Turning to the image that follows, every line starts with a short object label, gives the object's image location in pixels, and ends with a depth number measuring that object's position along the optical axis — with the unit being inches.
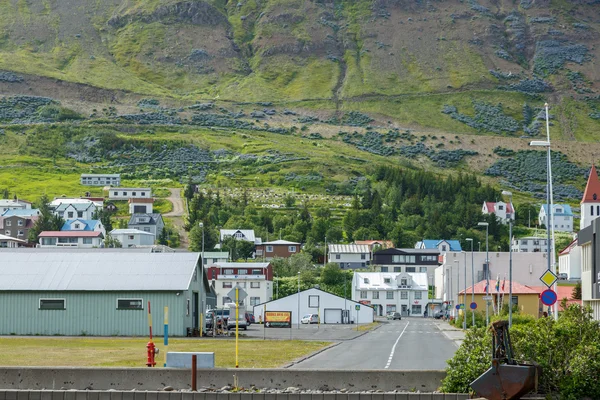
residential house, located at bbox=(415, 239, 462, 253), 7017.2
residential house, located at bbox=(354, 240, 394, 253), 6919.3
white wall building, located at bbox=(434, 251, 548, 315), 5211.6
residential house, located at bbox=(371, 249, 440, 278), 6555.1
